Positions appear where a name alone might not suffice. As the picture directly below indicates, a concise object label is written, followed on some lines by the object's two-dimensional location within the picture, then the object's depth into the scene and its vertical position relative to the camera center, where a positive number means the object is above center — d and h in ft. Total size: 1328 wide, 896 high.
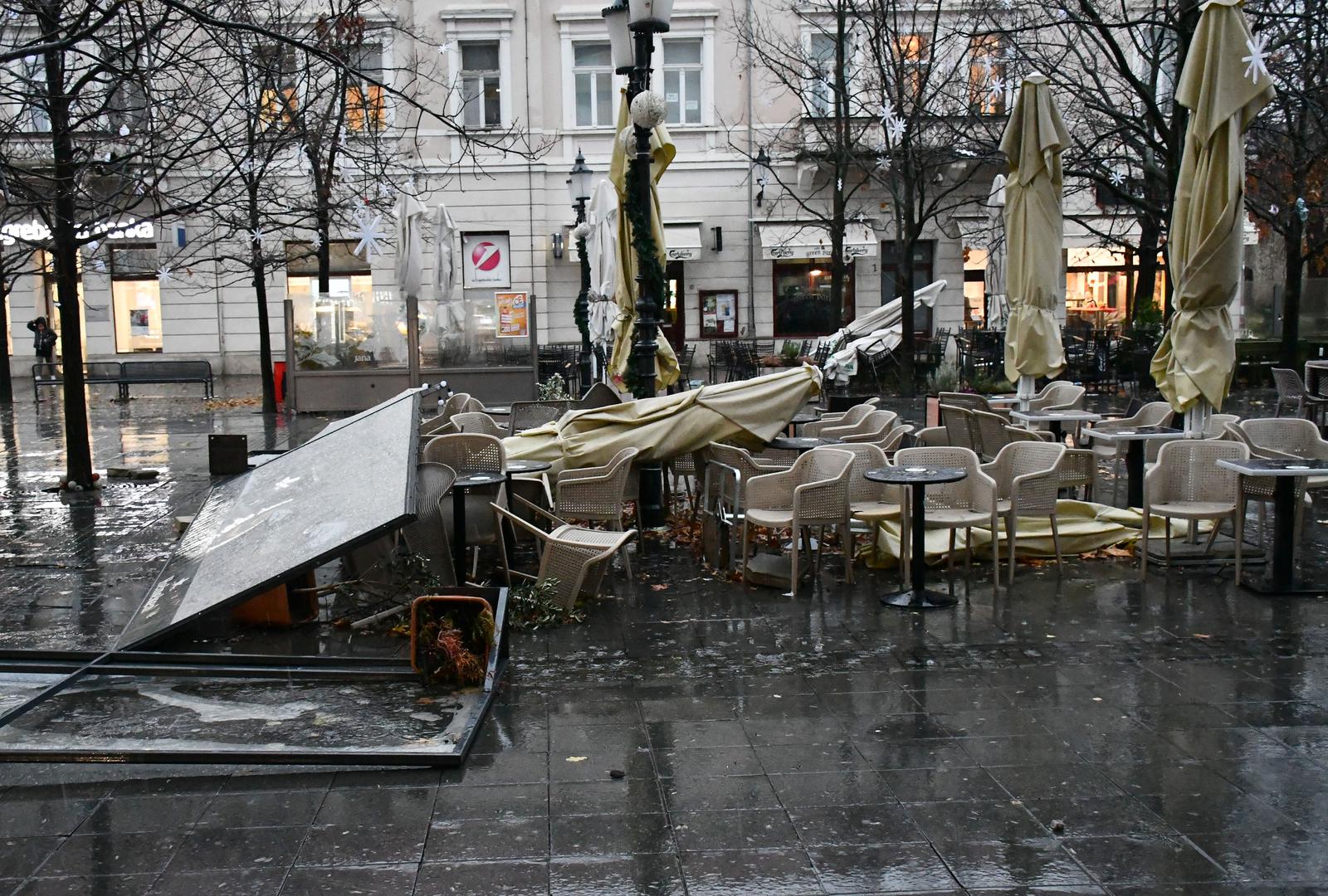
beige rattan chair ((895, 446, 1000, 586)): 27.09 -3.67
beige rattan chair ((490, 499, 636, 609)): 24.95 -4.33
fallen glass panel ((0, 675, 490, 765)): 16.87 -5.39
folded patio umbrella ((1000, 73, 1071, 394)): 40.37 +3.43
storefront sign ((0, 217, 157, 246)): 98.78 +9.18
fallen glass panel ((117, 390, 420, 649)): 20.24 -3.06
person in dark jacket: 97.76 +0.64
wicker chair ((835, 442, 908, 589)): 28.17 -3.67
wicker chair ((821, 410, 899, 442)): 33.71 -2.61
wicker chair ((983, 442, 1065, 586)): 27.71 -3.33
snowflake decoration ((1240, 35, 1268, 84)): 29.01 +6.10
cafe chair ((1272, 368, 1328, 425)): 50.11 -2.67
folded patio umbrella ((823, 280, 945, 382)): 76.84 -0.30
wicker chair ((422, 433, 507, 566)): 28.25 -2.76
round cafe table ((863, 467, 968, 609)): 25.46 -4.33
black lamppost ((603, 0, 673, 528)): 34.30 +4.38
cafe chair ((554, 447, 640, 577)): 29.50 -3.65
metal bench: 85.71 -1.94
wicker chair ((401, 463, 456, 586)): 25.04 -3.68
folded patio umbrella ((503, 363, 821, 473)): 31.63 -2.25
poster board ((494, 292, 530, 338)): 76.38 +1.50
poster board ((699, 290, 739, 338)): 102.58 +2.05
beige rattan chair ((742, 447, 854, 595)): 27.02 -3.53
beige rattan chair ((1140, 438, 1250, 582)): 27.66 -3.37
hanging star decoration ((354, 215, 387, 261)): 55.52 +4.78
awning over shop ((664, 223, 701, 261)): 98.94 +7.39
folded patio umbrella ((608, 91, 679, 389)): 38.88 +2.19
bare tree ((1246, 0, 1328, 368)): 41.57 +8.46
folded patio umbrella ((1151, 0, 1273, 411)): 29.76 +3.02
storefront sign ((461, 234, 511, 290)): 101.04 +6.56
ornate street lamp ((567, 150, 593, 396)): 66.54 +5.15
